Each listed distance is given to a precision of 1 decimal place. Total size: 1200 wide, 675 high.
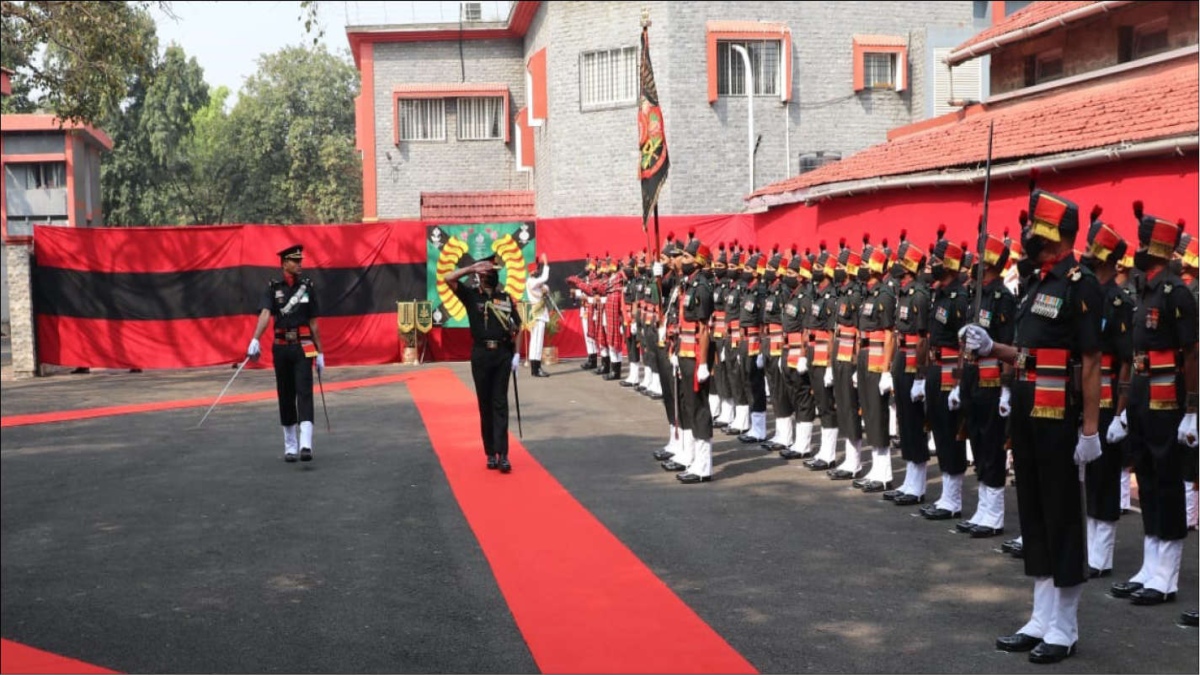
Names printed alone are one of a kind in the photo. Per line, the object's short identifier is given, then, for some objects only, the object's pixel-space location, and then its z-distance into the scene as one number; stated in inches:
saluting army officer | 487.5
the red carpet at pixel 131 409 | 669.5
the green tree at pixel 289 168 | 2650.1
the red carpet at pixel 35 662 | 249.1
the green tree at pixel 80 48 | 831.1
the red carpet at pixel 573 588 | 251.4
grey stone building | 1156.5
